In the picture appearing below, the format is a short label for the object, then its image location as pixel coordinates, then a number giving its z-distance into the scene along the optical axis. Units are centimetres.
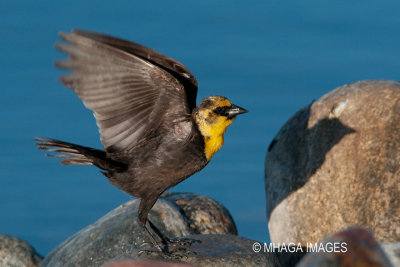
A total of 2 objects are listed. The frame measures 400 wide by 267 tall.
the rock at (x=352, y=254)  845
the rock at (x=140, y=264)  937
